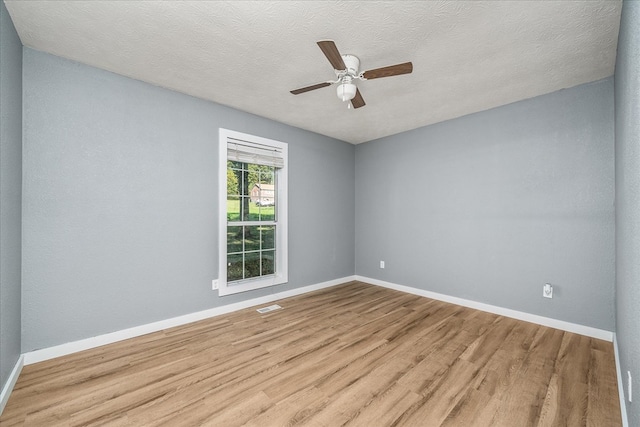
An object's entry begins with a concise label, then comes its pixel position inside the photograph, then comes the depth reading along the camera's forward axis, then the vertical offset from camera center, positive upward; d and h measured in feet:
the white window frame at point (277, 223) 10.96 -0.30
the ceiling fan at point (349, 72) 6.40 +3.74
